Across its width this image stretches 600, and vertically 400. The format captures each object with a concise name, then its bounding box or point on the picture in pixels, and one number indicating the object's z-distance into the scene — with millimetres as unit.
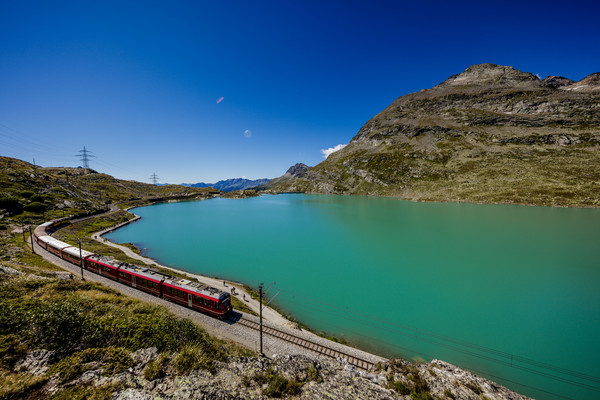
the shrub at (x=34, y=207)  72631
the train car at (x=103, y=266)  31422
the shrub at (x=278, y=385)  9805
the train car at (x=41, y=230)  46019
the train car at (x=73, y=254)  35919
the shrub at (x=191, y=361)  9953
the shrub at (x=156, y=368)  9021
